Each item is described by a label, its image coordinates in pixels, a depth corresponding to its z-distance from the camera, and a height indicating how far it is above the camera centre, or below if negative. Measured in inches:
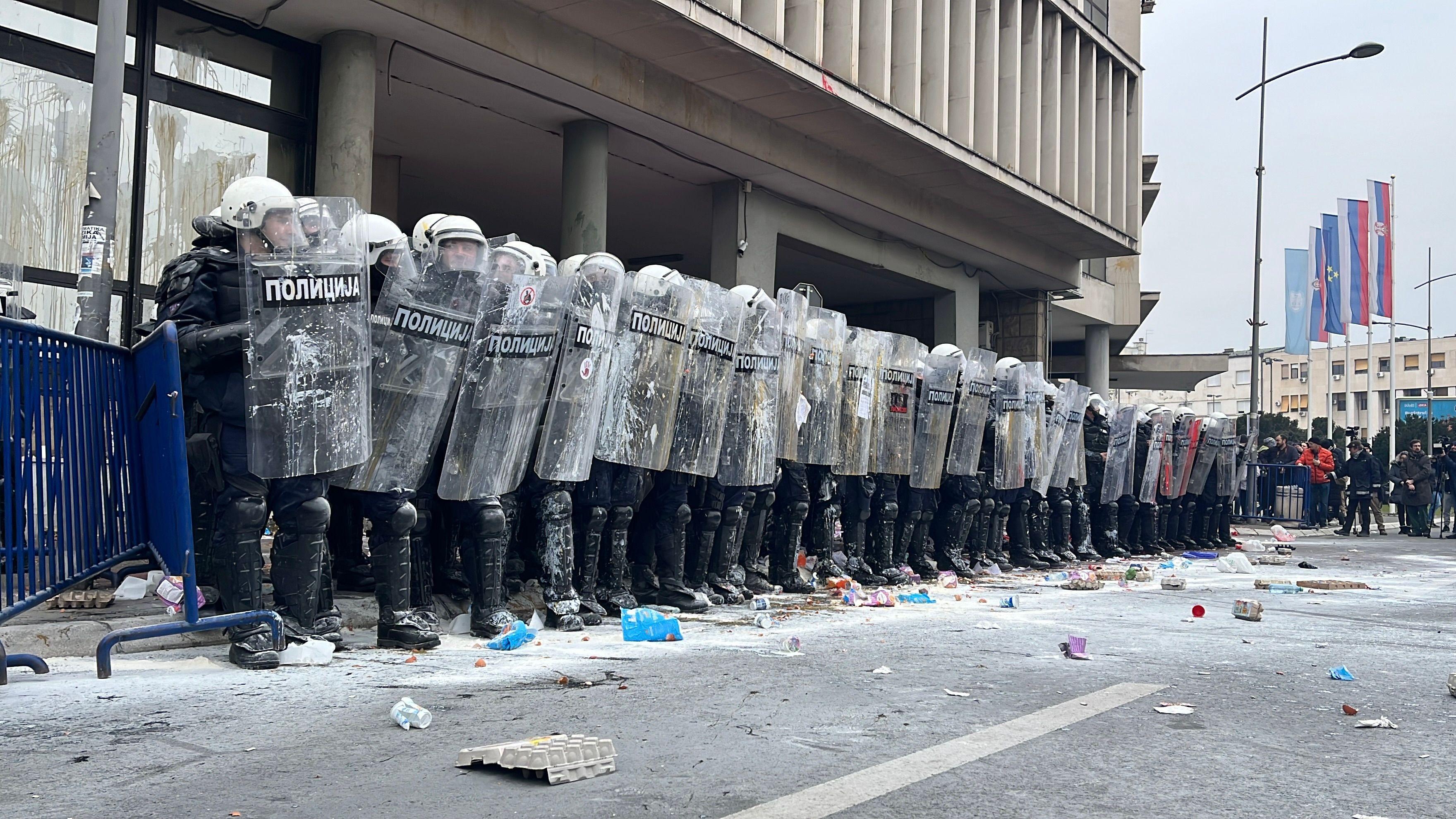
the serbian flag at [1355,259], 1095.6 +198.8
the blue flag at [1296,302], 1107.9 +161.6
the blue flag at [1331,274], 1098.7 +184.3
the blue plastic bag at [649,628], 255.1 -36.1
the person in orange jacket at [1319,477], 849.5 -1.1
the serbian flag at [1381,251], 1101.7 +207.6
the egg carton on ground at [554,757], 136.4 -35.0
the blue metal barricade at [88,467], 173.5 -3.3
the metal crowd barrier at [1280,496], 866.8 -15.8
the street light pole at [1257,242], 924.6 +178.5
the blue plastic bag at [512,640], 238.8 -36.8
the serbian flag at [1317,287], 1101.1 +172.4
